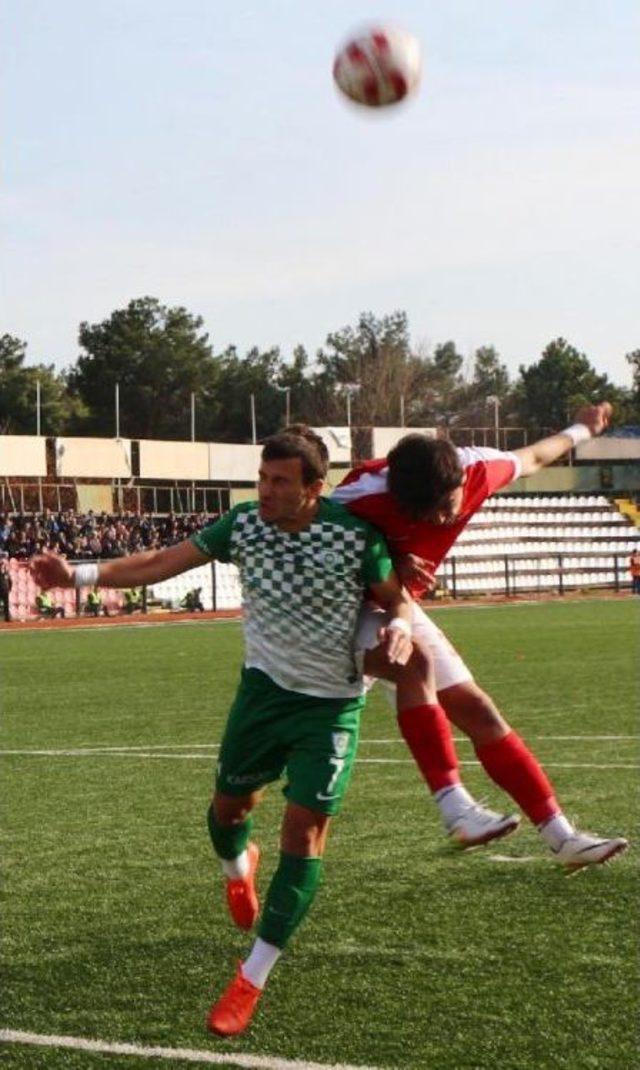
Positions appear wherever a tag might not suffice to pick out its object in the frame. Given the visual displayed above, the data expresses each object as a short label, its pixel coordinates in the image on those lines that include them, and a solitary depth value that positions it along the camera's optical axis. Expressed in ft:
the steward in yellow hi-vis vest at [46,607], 130.82
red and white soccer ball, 26.81
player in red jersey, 21.84
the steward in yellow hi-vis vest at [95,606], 133.69
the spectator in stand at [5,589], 125.70
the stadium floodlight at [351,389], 367.04
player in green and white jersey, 19.90
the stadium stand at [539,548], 170.91
